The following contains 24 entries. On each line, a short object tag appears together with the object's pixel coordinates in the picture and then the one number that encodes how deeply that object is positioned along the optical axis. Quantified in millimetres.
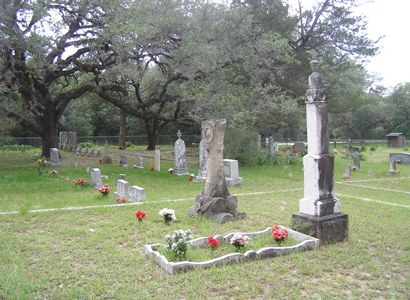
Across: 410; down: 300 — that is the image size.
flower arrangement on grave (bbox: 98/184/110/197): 11016
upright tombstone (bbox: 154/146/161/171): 18355
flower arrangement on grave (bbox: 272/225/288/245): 6402
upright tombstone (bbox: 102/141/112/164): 20656
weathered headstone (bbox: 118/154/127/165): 19812
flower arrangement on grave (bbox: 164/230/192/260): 5691
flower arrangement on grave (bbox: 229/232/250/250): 6039
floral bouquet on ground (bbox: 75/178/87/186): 13078
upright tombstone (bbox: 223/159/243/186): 14203
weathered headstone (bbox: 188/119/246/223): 8664
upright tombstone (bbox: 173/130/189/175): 17156
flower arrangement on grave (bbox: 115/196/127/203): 10556
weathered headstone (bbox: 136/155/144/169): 19027
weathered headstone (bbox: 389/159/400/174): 18000
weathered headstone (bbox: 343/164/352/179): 16620
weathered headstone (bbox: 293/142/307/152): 31148
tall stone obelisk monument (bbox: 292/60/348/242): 7039
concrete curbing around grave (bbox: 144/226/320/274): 5418
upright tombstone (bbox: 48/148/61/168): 18500
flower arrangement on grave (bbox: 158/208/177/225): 7820
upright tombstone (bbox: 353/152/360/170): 19556
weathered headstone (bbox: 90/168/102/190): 13039
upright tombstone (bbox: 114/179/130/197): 11422
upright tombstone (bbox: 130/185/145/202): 10742
